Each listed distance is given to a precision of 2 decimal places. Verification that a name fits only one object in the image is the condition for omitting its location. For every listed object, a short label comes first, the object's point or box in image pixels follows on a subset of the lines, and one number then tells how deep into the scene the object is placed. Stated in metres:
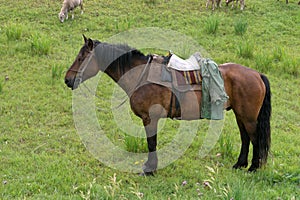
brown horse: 10.52
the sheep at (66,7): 21.84
